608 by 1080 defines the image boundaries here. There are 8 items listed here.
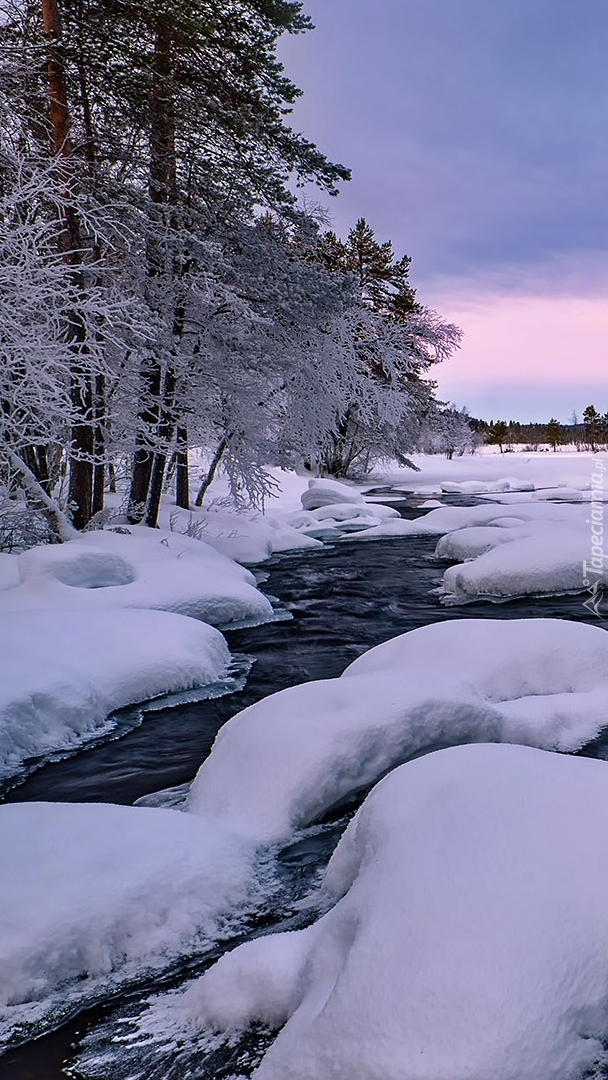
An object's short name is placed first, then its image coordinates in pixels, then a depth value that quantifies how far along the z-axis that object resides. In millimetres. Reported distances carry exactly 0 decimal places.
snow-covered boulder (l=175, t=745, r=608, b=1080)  1882
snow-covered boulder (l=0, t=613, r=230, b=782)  4855
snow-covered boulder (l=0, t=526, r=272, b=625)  7183
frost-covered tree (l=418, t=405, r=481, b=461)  34625
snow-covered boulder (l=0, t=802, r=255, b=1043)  2557
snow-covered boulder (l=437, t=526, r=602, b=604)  9703
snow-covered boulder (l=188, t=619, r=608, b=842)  3678
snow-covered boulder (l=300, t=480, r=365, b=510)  23672
